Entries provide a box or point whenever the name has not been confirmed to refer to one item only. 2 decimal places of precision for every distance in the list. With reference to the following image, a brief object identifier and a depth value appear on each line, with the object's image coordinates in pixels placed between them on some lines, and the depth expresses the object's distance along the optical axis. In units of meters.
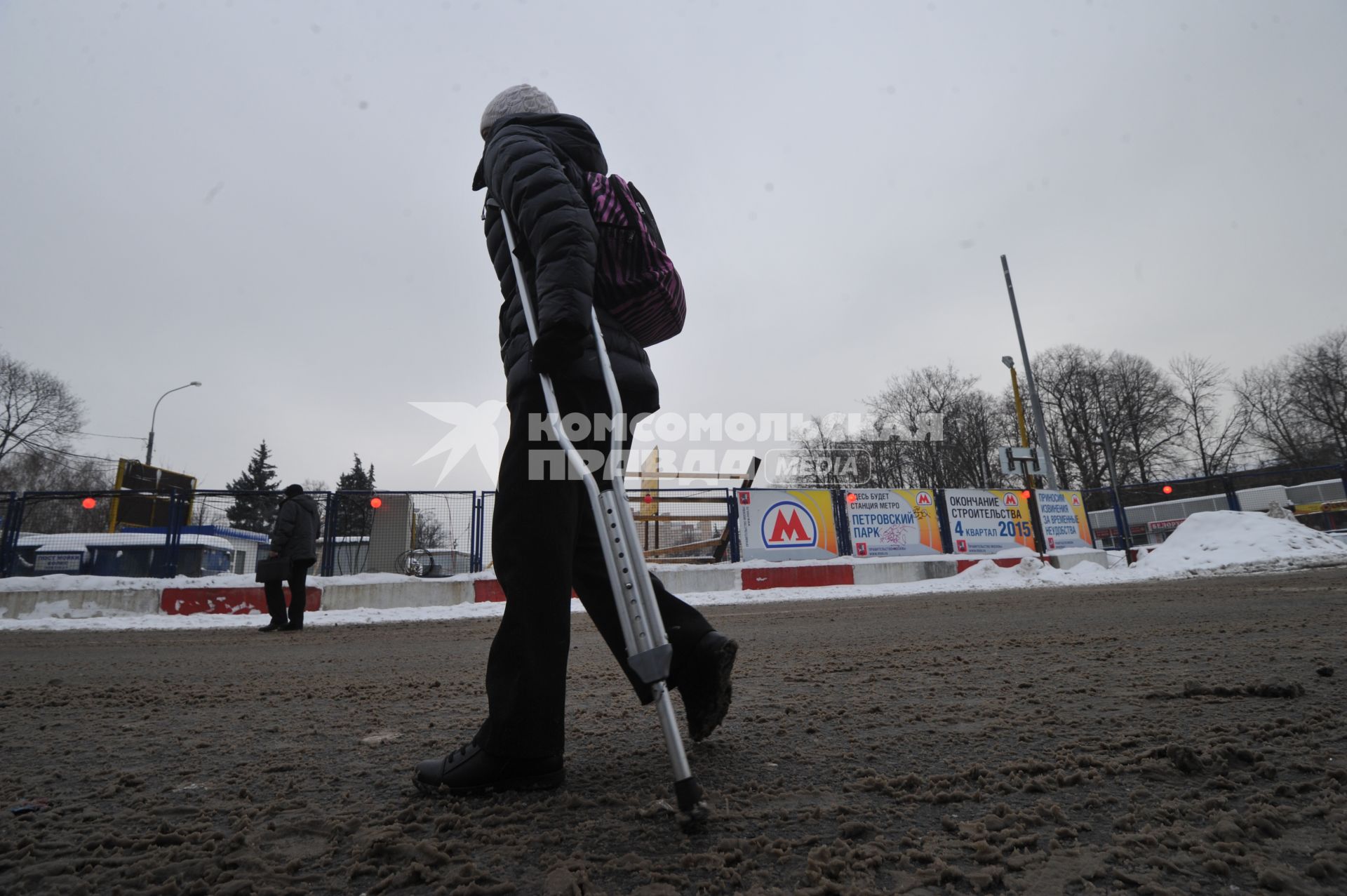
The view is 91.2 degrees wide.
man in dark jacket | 8.77
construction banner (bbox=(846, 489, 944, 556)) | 15.38
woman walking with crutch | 1.62
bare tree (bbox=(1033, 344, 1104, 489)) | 50.16
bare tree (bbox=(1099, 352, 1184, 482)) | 49.47
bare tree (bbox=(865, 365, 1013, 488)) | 44.59
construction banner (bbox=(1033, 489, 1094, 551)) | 17.27
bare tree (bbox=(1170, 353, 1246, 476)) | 50.03
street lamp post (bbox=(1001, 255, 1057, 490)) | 18.75
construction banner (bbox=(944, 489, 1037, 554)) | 16.22
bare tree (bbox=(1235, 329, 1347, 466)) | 45.50
